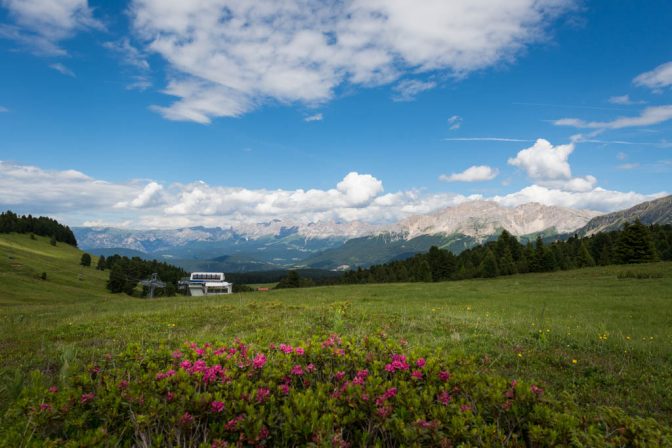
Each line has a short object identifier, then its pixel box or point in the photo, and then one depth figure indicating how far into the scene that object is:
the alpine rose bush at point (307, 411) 3.61
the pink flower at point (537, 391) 4.21
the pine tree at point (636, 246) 63.56
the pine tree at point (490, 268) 75.94
